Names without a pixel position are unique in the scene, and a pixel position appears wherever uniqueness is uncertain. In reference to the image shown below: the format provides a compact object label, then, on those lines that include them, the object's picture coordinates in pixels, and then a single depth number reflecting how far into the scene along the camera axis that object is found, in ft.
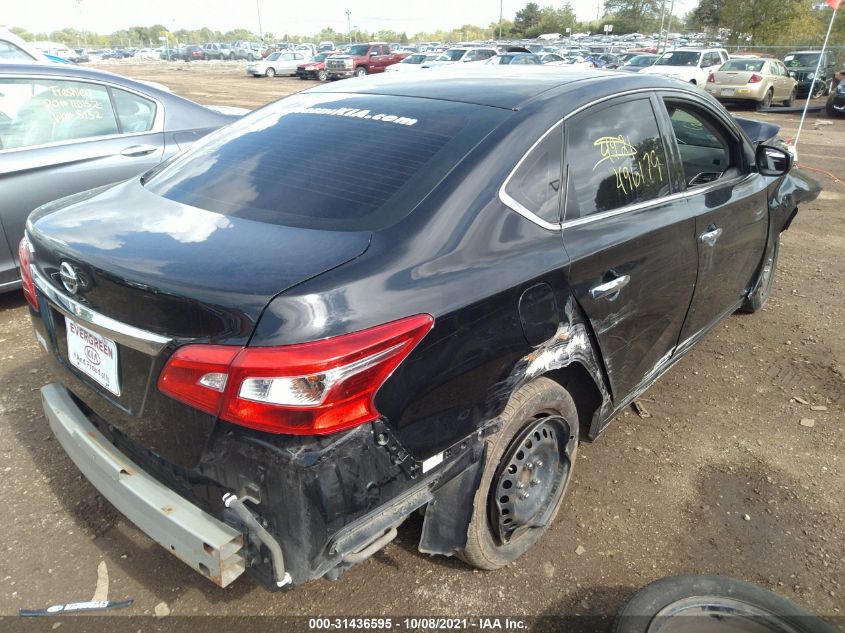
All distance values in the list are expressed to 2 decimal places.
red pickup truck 98.68
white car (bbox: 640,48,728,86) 64.49
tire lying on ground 6.52
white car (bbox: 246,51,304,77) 114.93
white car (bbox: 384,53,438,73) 87.20
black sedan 5.37
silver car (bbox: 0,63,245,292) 13.66
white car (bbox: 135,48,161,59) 202.62
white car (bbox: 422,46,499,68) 83.05
